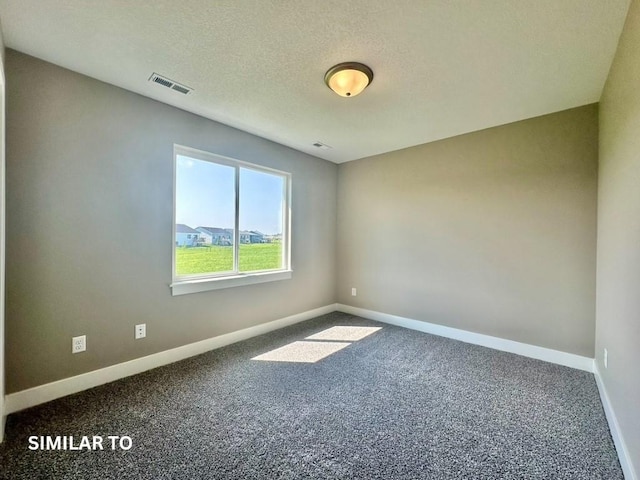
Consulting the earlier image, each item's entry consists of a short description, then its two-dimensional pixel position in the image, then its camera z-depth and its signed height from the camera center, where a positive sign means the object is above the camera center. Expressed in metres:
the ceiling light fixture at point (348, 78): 2.01 +1.20
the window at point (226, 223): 2.88 +0.18
